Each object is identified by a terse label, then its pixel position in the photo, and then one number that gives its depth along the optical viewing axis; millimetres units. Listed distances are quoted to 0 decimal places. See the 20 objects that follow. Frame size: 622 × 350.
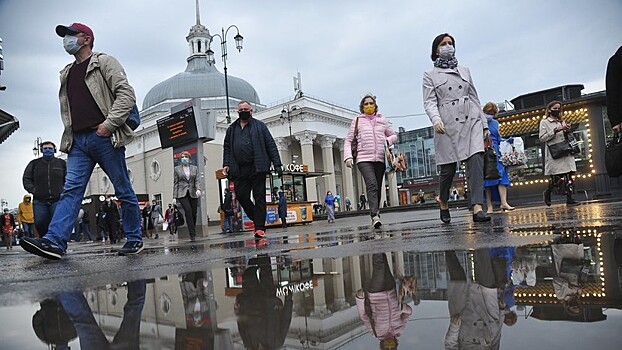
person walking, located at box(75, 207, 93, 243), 20875
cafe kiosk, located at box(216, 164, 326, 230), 19734
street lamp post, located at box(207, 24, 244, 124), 24312
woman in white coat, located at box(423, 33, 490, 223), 4988
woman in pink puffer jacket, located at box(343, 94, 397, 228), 6484
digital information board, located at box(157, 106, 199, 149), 13219
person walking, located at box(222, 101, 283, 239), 5606
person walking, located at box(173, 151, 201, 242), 8914
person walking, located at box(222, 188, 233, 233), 16312
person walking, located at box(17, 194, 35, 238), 13562
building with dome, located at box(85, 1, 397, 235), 47125
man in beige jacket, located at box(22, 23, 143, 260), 3852
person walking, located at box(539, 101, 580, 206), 7727
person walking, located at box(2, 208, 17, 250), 17848
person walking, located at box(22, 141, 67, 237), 6234
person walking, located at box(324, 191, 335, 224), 23103
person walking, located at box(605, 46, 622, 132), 3740
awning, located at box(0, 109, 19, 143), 19359
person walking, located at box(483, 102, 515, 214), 7586
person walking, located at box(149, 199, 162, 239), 19027
